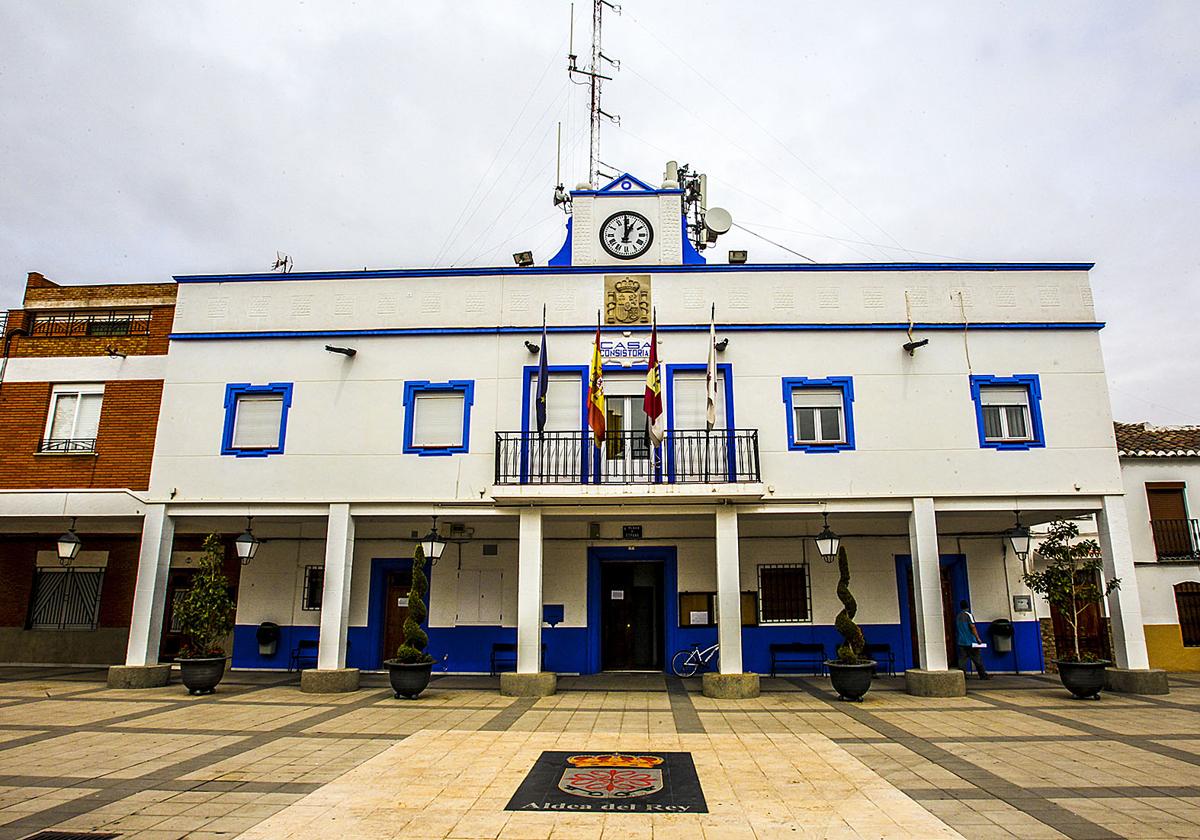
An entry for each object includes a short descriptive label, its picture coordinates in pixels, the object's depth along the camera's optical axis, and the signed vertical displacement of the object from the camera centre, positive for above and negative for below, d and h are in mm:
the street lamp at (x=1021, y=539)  13508 +836
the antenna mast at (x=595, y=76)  17406 +12245
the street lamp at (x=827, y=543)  13070 +730
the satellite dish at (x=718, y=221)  15711 +7768
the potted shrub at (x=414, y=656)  11930 -1219
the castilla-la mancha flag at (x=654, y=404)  12070 +2970
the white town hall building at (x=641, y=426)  13031 +2892
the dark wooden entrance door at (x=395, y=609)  15586 -562
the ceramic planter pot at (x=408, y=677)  11914 -1541
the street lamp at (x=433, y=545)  12836 +659
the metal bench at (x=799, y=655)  14820 -1465
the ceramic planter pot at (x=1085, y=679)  11703 -1504
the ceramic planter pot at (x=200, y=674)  12250 -1532
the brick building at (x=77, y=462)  14305 +2343
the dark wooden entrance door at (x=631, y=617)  15305 -706
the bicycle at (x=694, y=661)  14727 -1556
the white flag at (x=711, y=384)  12406 +3415
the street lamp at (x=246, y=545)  13539 +689
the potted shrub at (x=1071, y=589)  11727 -79
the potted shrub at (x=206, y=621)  12305 -671
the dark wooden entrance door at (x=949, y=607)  15686 -488
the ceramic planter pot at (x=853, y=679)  11586 -1500
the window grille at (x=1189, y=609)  15875 -525
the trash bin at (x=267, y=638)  15484 -1175
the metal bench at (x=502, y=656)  15047 -1498
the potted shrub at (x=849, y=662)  11602 -1261
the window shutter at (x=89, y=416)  14758 +3340
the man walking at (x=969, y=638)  14266 -1047
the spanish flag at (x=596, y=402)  12227 +3031
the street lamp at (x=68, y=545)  13500 +681
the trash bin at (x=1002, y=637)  15203 -1091
